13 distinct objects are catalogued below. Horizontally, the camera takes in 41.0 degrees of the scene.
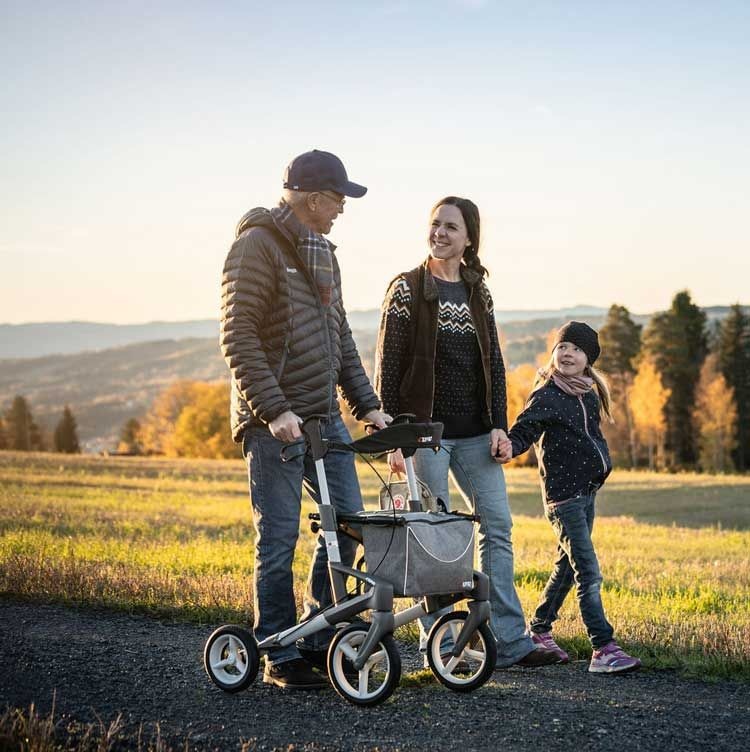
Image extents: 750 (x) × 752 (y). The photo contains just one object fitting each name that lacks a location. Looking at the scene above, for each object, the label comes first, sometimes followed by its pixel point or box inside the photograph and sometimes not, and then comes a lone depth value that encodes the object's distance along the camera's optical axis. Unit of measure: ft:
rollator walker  15.94
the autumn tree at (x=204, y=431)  281.33
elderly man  17.39
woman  20.18
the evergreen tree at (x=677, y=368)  246.68
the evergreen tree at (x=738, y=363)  245.65
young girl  20.25
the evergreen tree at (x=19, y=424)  347.97
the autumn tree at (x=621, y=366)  243.19
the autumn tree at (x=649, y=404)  224.51
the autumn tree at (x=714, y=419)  232.12
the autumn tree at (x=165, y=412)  350.64
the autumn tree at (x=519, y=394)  210.18
